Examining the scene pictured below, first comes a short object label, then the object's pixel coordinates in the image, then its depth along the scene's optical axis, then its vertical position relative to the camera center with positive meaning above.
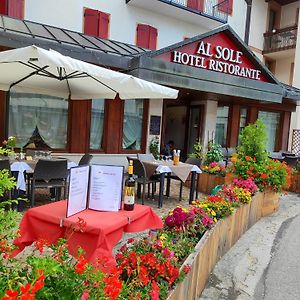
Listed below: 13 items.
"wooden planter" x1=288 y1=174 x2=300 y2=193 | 8.81 -1.25
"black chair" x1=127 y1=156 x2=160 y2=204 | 6.17 -0.91
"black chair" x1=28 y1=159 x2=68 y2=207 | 5.14 -0.90
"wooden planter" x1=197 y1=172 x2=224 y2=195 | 7.82 -1.25
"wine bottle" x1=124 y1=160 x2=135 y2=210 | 2.76 -0.56
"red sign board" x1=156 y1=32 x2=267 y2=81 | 8.43 +1.96
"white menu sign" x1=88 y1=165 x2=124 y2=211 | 2.70 -0.54
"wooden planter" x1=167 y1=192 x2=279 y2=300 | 2.54 -1.23
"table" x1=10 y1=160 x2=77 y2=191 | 5.04 -0.82
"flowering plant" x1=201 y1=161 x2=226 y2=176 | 7.94 -0.94
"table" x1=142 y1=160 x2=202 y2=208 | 6.11 -0.82
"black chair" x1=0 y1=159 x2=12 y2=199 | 4.57 -0.67
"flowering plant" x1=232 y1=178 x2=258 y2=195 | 5.47 -0.87
